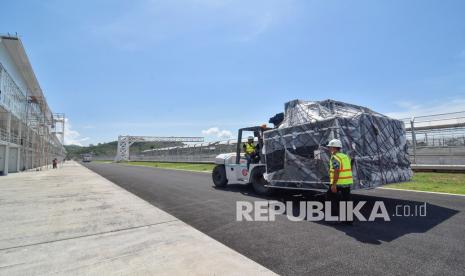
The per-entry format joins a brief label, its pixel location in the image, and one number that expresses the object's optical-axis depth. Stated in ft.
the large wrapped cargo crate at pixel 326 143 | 21.88
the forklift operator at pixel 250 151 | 32.60
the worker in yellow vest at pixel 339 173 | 18.93
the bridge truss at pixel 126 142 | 270.26
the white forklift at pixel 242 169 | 31.35
